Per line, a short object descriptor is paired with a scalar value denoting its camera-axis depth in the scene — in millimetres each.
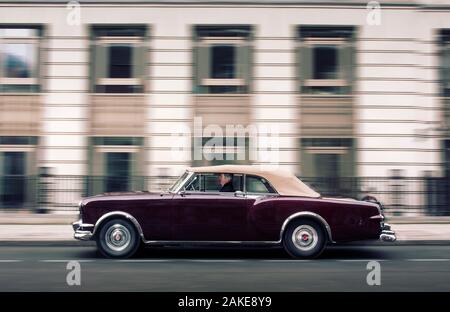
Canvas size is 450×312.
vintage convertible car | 10109
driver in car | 10328
